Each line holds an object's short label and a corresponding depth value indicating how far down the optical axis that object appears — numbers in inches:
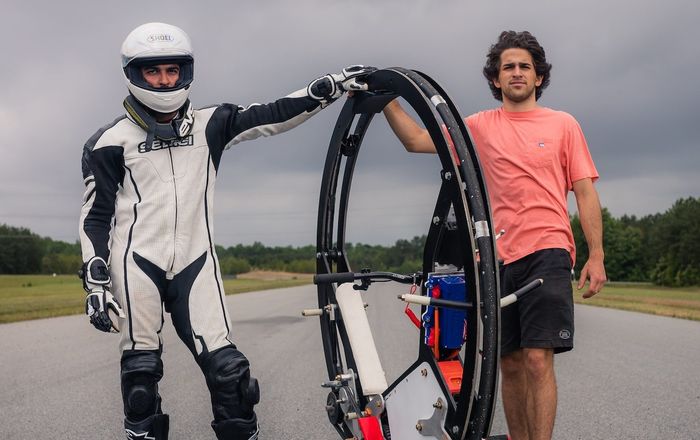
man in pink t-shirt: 156.6
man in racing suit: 159.5
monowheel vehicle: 118.0
